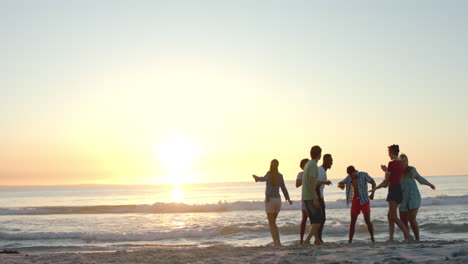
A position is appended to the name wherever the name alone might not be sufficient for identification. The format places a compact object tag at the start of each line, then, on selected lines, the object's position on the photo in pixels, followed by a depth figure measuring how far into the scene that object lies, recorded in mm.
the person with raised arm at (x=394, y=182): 10094
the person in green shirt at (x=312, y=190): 9242
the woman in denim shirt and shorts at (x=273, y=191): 10477
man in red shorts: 10641
